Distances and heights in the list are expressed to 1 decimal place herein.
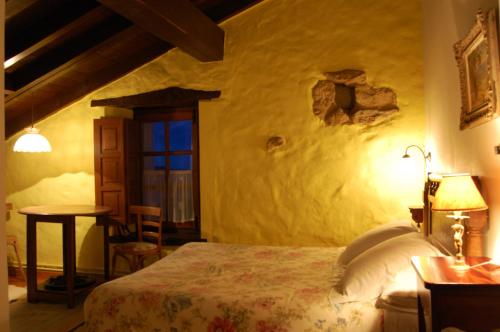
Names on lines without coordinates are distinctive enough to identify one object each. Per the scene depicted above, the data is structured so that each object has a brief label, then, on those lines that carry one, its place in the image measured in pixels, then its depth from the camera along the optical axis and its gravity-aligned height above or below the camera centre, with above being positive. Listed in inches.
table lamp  66.9 -3.9
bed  80.0 -23.9
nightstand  57.5 -17.9
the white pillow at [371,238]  108.3 -16.1
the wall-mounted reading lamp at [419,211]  130.6 -11.2
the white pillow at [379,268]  82.7 -18.3
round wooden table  150.3 -21.4
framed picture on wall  70.1 +19.7
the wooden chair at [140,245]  163.8 -24.0
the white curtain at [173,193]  186.9 -3.8
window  185.5 +8.9
